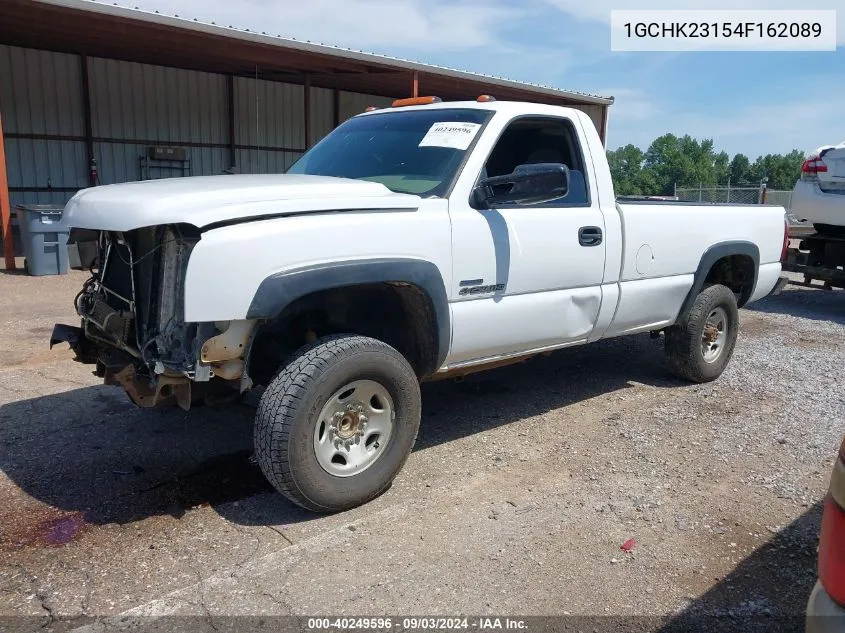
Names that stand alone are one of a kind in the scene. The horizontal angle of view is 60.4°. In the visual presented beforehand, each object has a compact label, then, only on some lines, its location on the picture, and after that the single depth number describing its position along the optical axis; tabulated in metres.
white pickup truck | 3.23
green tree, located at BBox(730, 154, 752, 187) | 110.38
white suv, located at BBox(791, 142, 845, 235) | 9.00
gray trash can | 11.12
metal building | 13.61
